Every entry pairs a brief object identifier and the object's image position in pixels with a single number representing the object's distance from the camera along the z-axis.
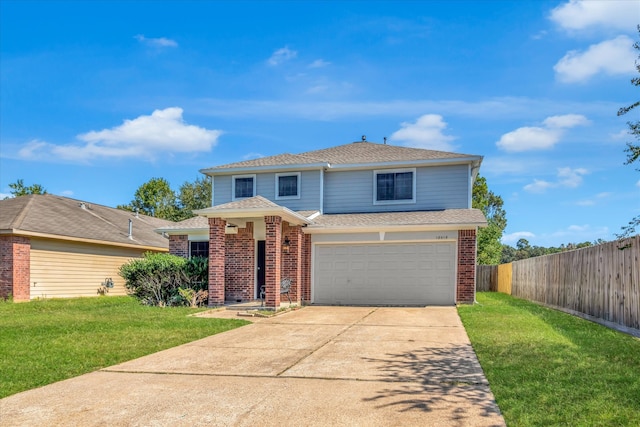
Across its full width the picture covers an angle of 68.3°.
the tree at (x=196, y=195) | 43.69
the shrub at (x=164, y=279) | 14.84
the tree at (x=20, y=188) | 36.56
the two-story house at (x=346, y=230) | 14.70
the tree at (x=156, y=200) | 43.81
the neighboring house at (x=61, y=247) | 16.64
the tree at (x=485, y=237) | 34.56
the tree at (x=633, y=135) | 6.05
